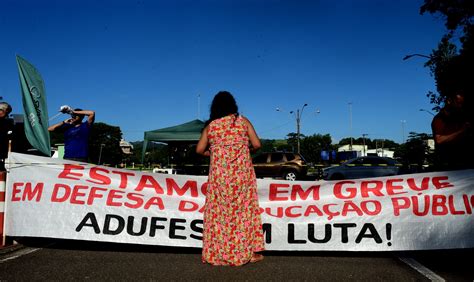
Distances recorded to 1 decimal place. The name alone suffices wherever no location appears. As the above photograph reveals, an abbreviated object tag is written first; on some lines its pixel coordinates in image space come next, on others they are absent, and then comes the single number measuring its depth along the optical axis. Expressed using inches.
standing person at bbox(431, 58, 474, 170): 160.6
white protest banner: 159.8
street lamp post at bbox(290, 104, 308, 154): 1541.6
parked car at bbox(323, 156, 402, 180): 630.5
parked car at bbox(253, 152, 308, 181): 701.3
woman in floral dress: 144.3
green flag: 193.5
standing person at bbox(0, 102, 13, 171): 194.2
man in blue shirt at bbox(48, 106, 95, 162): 220.2
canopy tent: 728.3
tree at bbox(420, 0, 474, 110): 795.4
